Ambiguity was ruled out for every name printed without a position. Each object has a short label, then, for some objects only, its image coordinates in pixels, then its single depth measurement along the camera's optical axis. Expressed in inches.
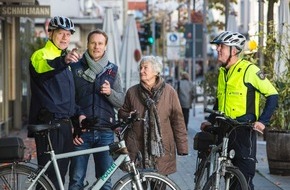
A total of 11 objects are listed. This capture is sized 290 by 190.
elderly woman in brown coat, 405.7
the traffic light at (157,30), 2109.6
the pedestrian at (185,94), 1194.3
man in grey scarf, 400.5
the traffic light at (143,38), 1793.4
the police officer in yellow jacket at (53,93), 371.5
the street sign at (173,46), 2050.7
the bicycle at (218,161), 385.2
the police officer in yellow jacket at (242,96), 397.5
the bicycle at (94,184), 356.3
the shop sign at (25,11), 1039.0
